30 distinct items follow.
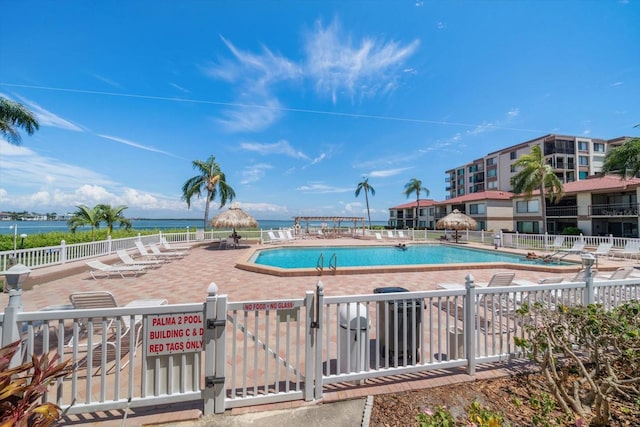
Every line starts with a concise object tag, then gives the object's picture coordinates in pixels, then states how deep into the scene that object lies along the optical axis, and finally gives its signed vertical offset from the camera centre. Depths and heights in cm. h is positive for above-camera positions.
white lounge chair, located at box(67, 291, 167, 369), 344 -159
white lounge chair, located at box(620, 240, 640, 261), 1230 -162
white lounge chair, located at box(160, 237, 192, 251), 1416 -170
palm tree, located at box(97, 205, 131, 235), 1854 +40
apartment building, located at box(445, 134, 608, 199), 3434 +913
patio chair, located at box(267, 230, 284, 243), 2075 -154
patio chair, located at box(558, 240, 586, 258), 1227 -162
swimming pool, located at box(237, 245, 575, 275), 923 -230
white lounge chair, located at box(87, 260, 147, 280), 813 -179
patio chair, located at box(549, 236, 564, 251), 1461 -151
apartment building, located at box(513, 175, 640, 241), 2211 +94
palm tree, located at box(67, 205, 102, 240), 1694 +23
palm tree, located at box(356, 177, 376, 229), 4953 +622
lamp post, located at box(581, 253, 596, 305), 369 -102
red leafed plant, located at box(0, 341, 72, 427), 162 -120
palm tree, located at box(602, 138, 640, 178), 1359 +336
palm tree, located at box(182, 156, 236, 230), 2448 +374
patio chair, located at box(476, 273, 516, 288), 525 -129
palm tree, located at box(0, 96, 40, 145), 1148 +473
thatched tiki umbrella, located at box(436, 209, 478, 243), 2072 -36
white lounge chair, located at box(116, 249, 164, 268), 919 -154
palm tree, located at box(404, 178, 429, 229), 4308 +528
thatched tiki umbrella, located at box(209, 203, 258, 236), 1683 +4
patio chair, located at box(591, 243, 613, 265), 1265 -164
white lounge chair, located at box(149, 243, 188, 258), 1181 -164
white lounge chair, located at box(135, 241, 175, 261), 1158 -162
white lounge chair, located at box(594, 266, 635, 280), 621 -140
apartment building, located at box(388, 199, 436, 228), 4559 +69
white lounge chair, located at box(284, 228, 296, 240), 2215 -138
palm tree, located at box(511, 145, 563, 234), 2214 +383
